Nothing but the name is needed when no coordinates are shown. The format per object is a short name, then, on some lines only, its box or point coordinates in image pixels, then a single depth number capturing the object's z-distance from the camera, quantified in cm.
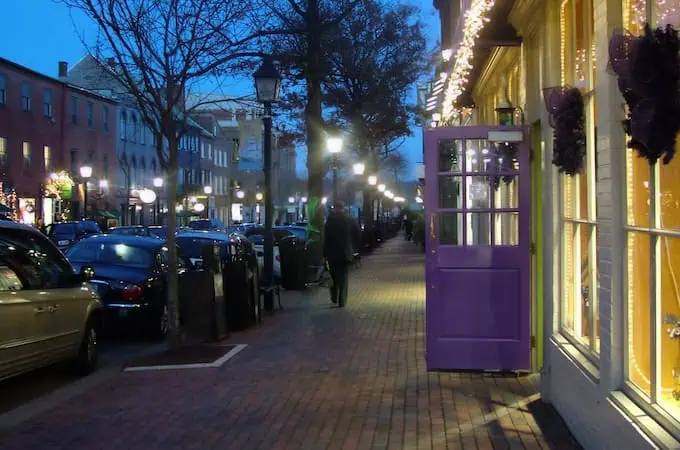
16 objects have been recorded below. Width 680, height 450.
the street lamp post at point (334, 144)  2153
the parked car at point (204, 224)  3954
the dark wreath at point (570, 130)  566
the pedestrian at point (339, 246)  1412
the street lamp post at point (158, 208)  5348
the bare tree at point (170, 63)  964
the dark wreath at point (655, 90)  353
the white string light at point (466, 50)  727
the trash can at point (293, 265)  1839
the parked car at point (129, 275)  1091
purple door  756
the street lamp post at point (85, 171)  3157
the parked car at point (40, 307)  717
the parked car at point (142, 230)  2427
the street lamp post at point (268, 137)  1314
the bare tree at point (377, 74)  2181
